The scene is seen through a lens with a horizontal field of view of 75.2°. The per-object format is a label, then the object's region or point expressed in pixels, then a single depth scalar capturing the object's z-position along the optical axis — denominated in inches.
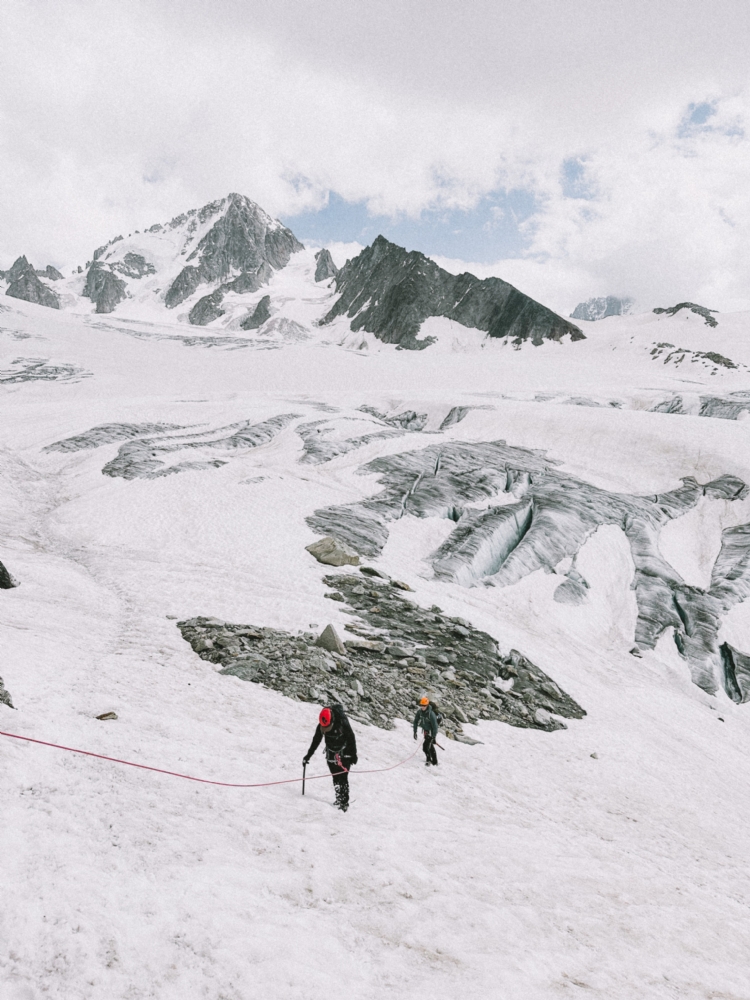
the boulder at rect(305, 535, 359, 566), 951.6
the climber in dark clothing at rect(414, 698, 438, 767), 444.8
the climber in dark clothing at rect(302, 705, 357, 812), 328.5
